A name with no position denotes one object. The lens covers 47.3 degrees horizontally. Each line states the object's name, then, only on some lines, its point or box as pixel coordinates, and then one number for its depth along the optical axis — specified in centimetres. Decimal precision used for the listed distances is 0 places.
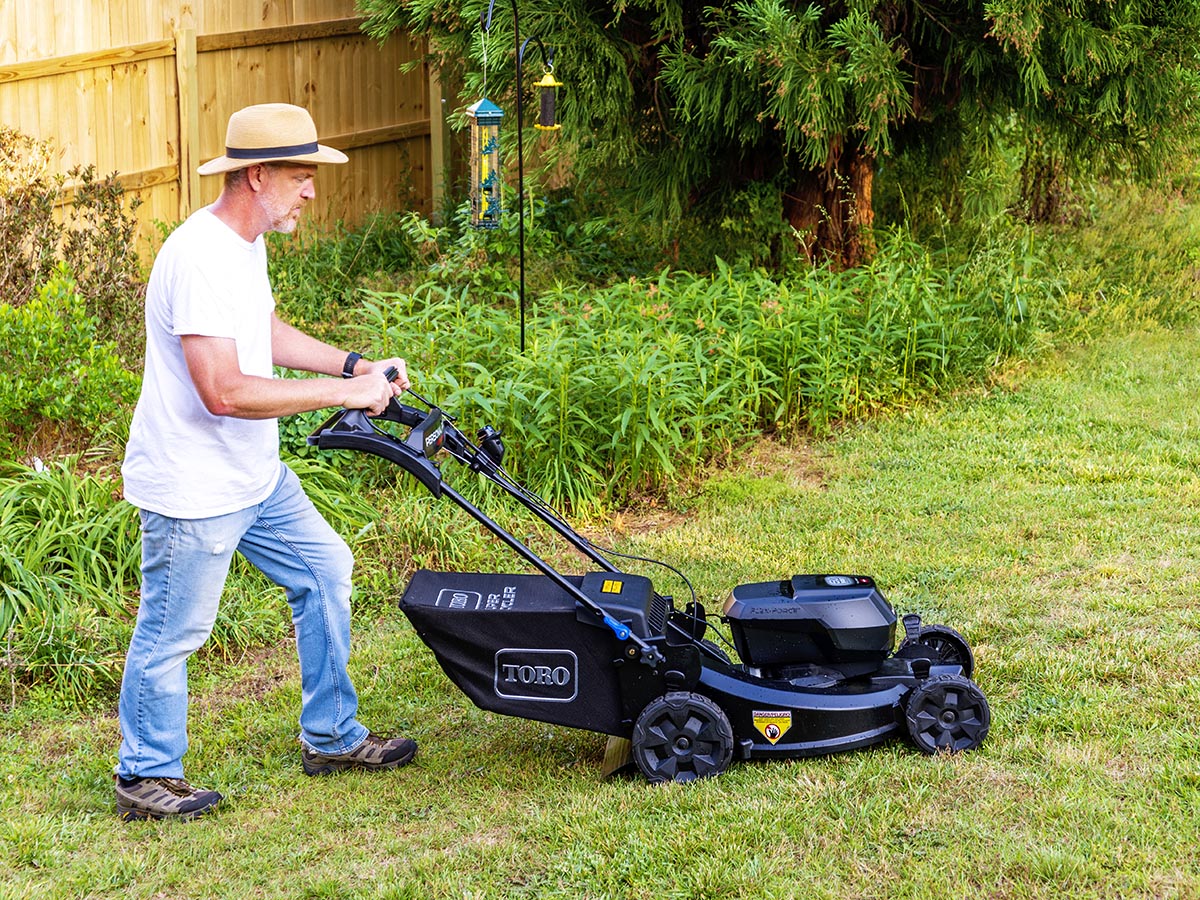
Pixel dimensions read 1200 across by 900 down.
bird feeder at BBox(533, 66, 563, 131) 633
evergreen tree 696
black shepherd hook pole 586
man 341
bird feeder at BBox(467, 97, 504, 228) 686
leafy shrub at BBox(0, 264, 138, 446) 519
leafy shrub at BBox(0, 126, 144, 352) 630
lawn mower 371
